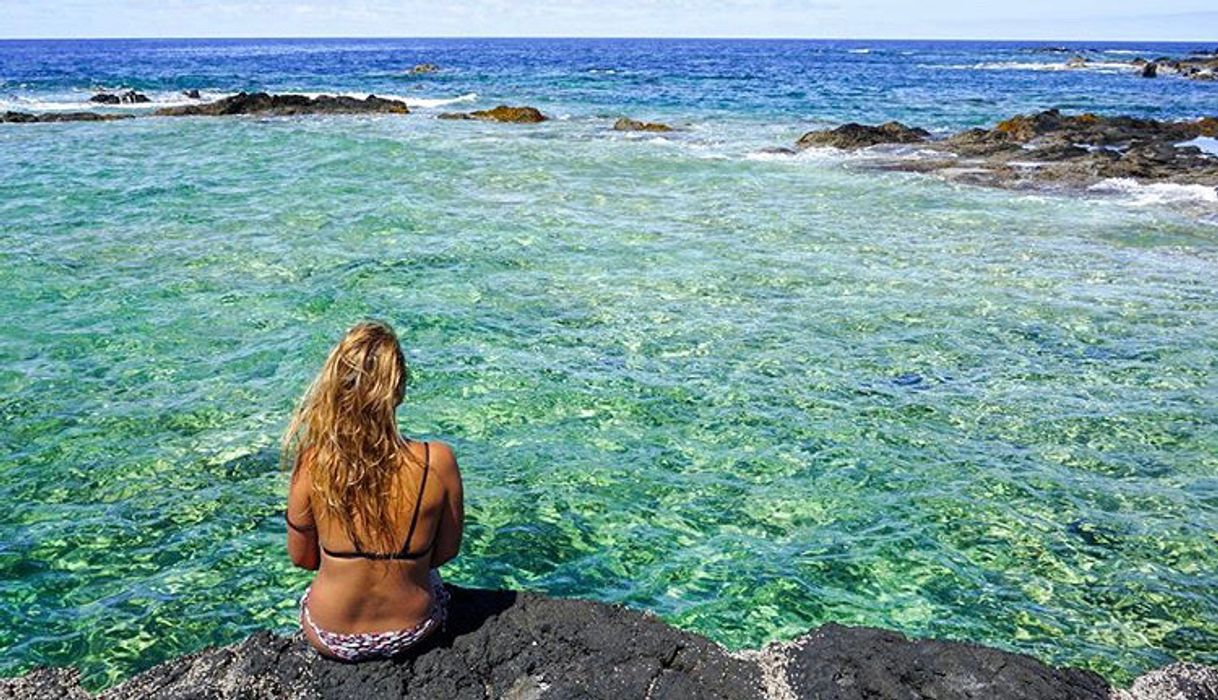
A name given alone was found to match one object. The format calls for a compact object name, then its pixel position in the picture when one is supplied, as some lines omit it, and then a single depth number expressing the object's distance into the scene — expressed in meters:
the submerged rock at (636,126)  34.37
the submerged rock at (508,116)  37.76
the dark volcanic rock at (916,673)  4.60
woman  4.42
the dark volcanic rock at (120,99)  44.56
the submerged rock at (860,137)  29.91
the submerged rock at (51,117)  35.34
